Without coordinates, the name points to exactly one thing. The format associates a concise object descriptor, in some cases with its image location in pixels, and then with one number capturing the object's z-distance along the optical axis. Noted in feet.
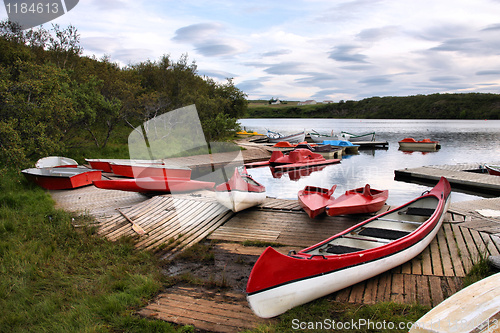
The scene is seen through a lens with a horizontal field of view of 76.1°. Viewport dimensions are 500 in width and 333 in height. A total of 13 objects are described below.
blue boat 121.08
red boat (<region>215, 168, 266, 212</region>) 29.07
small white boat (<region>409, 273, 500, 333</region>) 9.33
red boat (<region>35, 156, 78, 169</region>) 45.17
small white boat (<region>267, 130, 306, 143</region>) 135.74
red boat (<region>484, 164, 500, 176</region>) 60.44
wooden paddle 24.95
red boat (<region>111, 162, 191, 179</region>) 41.96
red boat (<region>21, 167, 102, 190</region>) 39.24
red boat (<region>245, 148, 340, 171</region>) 83.44
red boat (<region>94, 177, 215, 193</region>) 34.70
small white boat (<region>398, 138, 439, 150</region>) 131.85
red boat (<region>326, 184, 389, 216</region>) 28.02
